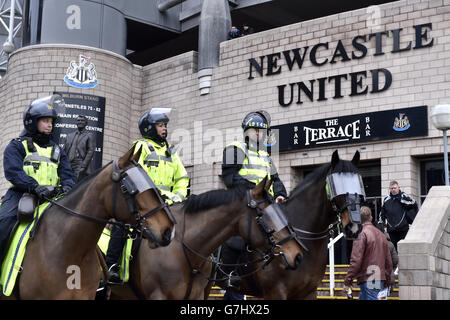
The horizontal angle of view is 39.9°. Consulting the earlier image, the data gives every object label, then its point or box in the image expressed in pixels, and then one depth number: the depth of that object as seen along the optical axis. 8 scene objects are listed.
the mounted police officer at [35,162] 5.97
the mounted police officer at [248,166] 7.58
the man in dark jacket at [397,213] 12.05
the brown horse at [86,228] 5.39
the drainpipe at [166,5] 23.17
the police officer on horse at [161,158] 7.41
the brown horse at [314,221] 7.27
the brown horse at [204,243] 6.30
